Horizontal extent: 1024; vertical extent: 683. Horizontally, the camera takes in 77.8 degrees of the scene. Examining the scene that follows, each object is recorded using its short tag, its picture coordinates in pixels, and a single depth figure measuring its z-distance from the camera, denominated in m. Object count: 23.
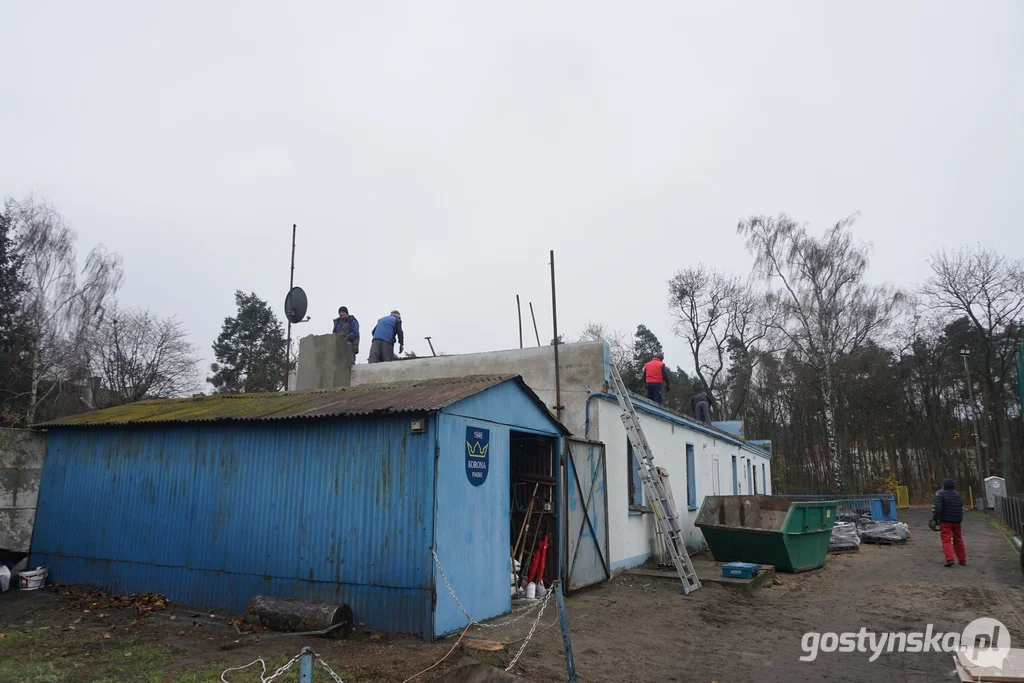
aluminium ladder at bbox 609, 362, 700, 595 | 11.70
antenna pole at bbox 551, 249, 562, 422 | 11.99
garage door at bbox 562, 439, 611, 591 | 10.51
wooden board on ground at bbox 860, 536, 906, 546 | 19.17
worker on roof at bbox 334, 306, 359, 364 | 15.16
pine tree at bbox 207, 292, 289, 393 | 44.19
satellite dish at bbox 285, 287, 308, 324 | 14.52
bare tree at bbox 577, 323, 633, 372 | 44.75
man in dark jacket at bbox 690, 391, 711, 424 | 21.06
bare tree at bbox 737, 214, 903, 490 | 30.42
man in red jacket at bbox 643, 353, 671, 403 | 17.09
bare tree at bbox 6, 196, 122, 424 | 25.83
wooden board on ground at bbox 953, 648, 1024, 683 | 4.59
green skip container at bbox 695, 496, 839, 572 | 13.20
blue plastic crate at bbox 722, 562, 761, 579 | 11.74
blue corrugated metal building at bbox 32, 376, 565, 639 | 7.48
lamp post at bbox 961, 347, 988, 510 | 31.67
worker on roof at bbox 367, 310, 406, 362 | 15.68
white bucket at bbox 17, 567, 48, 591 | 10.00
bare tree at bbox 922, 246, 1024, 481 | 34.22
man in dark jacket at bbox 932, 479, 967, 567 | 13.10
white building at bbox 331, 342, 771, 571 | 12.44
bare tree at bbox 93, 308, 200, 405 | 32.53
